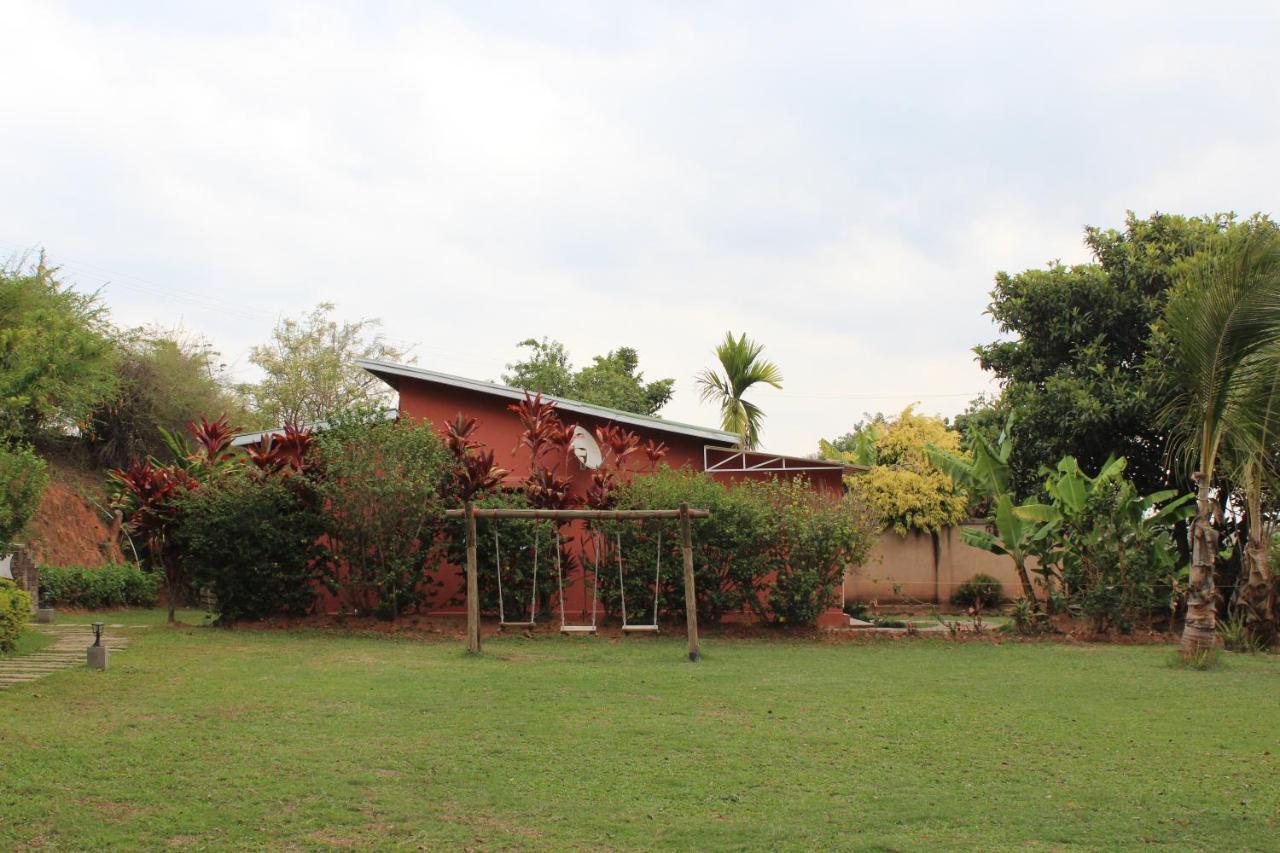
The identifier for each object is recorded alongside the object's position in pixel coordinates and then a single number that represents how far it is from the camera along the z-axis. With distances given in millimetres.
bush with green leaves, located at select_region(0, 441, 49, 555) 13922
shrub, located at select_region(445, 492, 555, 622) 17641
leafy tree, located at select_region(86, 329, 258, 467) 31562
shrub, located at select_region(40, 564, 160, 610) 21719
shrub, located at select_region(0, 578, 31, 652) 12734
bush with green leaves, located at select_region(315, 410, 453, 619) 17172
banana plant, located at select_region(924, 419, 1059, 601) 19047
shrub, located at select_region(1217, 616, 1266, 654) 16750
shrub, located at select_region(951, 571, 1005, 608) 26469
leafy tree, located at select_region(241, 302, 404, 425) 40875
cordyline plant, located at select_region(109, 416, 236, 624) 17734
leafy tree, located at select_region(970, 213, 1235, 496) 21234
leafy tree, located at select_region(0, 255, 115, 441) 16094
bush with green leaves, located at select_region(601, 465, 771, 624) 17750
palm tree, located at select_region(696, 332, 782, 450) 27562
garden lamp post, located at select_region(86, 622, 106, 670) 12047
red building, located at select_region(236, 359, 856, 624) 20047
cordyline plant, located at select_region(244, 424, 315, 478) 17938
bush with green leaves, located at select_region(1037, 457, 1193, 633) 18391
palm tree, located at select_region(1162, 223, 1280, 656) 14312
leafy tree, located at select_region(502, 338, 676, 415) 40906
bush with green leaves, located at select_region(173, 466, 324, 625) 17500
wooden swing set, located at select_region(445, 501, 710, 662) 15047
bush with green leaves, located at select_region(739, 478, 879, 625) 17906
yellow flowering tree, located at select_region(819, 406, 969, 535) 28172
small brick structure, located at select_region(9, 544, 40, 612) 19938
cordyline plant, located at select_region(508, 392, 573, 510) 18344
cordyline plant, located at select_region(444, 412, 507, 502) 18125
